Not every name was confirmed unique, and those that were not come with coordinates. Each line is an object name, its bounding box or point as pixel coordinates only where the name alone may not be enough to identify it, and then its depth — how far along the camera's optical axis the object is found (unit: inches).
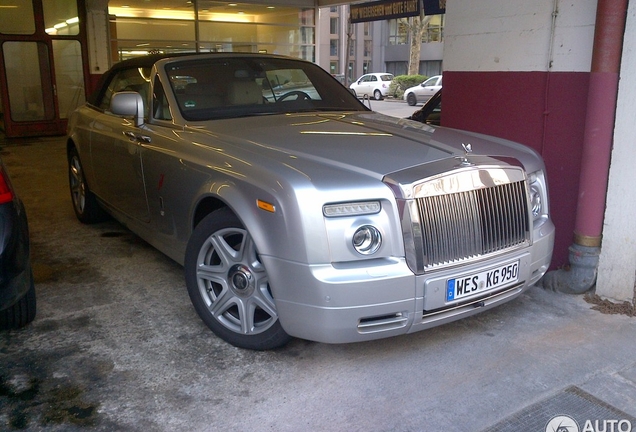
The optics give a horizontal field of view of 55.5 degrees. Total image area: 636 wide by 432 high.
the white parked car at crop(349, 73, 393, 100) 1398.9
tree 1435.8
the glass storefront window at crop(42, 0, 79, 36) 499.8
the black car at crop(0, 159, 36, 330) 117.0
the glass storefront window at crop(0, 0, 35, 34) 486.9
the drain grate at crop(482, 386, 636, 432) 107.4
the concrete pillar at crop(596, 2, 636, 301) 152.6
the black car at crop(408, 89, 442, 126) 308.4
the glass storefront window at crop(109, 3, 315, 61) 549.6
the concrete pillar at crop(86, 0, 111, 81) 508.7
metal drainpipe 154.7
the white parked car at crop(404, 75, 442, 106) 1158.3
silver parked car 113.7
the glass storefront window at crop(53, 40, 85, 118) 510.3
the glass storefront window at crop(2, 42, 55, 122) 495.8
